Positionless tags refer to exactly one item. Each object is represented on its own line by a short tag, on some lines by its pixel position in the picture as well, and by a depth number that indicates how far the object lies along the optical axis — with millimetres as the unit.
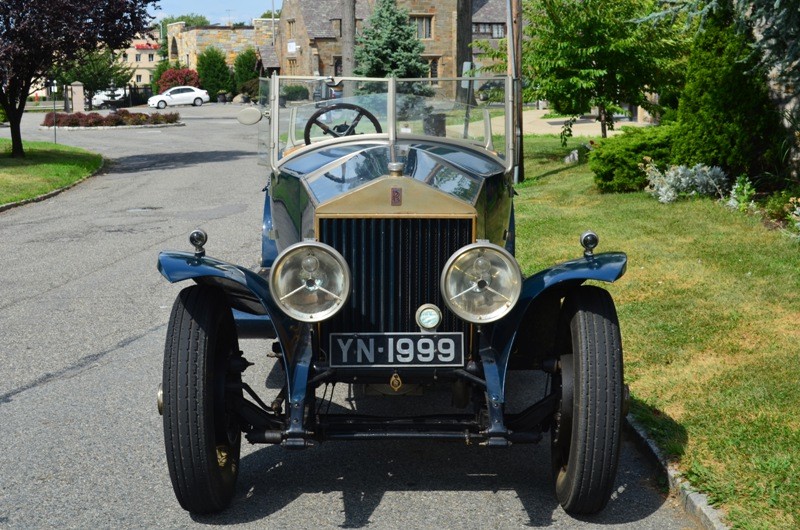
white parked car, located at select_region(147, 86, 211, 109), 65750
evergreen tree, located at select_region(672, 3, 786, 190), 12641
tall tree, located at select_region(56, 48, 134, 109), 70250
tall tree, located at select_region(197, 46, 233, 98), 73750
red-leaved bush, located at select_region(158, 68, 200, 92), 74625
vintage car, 4664
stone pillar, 56250
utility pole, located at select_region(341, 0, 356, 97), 28969
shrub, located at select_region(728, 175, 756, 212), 12048
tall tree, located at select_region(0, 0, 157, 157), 22406
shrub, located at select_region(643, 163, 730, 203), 13016
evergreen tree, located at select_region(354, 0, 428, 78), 41406
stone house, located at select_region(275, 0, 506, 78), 59406
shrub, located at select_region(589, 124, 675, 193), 14805
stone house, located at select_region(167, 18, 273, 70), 83062
